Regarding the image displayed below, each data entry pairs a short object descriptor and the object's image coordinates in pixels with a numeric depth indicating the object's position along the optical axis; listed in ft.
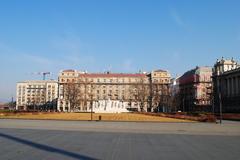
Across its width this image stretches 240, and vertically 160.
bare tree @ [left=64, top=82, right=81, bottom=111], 456.45
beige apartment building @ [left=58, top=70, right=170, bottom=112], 503.61
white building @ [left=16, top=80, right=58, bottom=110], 582.76
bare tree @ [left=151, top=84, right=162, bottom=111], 451.53
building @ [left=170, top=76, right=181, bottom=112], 414.82
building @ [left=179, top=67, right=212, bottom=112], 472.03
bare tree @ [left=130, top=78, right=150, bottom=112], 452.35
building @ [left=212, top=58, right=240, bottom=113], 382.01
